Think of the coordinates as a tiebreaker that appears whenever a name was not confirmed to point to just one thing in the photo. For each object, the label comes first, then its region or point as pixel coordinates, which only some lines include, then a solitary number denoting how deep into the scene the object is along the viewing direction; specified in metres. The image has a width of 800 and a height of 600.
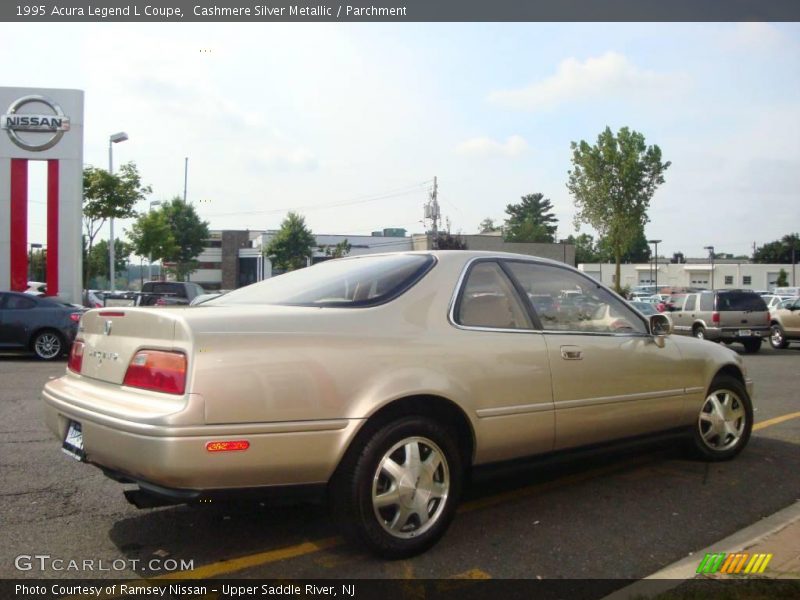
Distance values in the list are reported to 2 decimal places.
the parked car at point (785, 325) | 18.78
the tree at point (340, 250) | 57.03
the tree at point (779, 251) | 107.25
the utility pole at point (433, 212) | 46.57
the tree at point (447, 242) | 35.72
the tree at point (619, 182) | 41.66
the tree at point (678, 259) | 97.88
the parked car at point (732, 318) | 17.72
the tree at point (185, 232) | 56.44
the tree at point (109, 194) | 28.92
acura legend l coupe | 3.08
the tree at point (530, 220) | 117.75
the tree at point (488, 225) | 125.99
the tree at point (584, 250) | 124.51
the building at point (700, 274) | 86.88
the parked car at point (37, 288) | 23.75
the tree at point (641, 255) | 123.56
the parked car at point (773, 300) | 27.64
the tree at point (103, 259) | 59.91
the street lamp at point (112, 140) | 28.81
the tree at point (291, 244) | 55.31
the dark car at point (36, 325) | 13.07
